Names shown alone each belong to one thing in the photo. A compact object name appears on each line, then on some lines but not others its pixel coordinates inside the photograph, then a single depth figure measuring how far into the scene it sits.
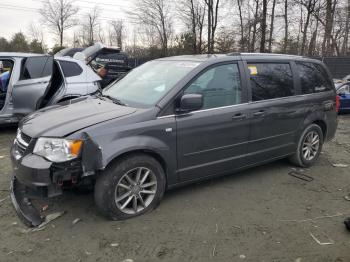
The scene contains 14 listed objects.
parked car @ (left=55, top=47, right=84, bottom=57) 13.14
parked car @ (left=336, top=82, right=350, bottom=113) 11.40
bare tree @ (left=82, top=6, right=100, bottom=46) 48.90
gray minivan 3.16
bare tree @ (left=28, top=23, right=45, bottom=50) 47.94
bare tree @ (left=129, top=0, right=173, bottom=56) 35.71
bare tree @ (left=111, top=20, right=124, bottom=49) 49.31
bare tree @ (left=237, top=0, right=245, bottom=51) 27.89
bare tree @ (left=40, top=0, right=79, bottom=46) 44.59
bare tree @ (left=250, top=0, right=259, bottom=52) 25.27
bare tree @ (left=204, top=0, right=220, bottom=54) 28.69
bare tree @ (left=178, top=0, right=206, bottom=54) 31.83
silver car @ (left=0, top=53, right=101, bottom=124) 6.75
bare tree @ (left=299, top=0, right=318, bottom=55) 27.63
